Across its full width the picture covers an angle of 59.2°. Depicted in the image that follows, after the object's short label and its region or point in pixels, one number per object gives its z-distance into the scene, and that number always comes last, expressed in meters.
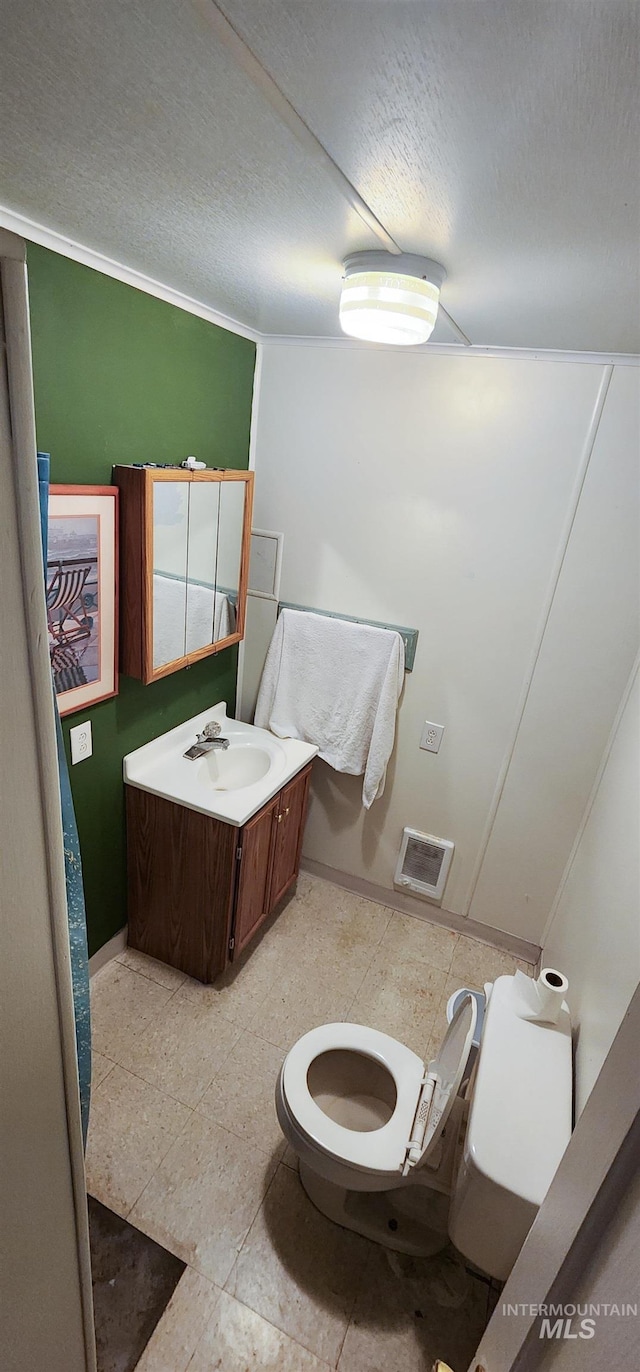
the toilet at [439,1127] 1.09
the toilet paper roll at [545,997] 1.32
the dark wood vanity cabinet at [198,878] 1.87
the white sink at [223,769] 1.86
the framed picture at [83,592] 1.44
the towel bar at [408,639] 2.16
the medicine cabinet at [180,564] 1.62
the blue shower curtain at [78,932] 0.92
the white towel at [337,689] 2.18
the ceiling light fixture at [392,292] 1.11
